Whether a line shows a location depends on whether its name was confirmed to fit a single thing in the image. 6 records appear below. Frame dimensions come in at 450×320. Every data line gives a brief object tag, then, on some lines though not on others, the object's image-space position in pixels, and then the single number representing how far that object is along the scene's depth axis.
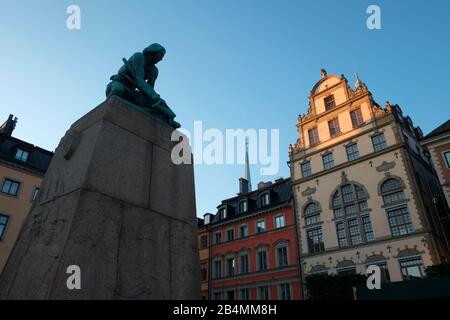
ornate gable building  22.84
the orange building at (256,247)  29.58
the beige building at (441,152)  21.39
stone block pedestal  3.74
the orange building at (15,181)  25.39
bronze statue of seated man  6.44
